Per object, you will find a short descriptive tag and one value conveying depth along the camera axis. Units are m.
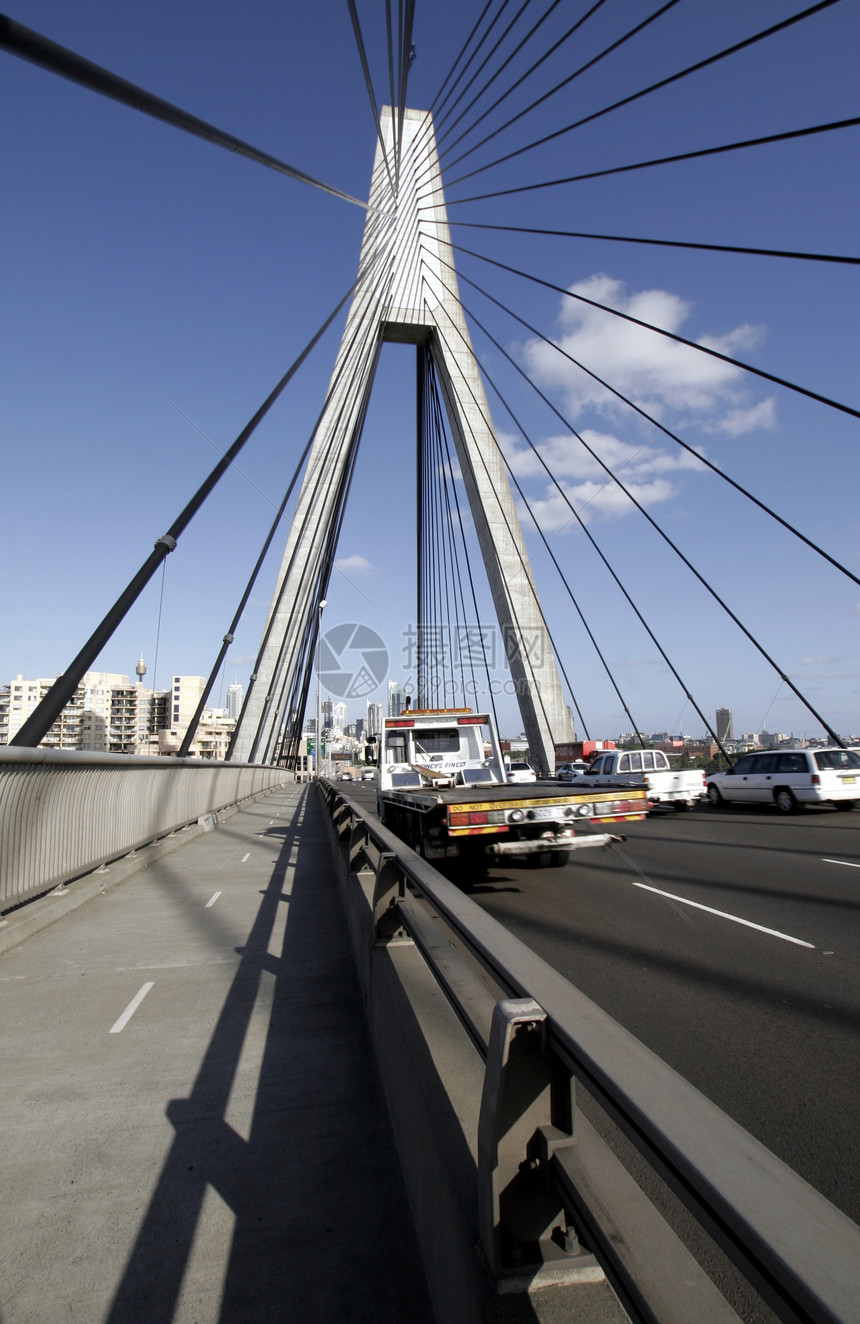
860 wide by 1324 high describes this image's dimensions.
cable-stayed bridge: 7.87
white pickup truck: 20.11
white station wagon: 18.48
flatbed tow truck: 9.01
